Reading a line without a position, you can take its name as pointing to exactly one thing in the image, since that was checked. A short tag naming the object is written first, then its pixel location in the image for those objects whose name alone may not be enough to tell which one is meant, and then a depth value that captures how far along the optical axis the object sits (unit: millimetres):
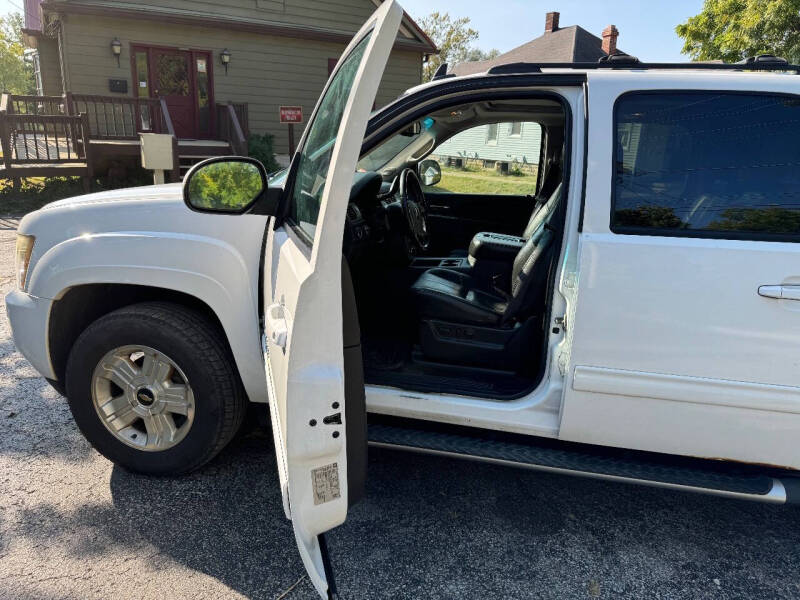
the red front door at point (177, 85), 12961
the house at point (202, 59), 11836
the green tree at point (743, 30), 15414
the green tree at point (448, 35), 36500
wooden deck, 10109
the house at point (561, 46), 20344
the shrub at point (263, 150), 12617
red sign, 10398
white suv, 1827
